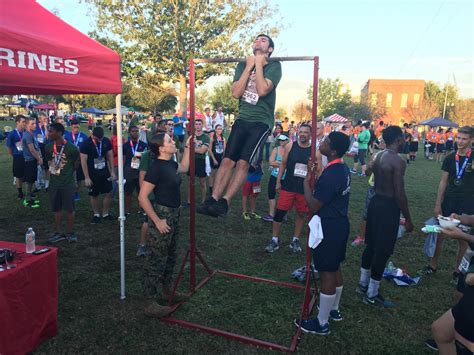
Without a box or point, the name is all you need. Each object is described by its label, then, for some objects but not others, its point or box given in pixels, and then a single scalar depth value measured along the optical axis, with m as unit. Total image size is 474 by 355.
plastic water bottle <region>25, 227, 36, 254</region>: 3.24
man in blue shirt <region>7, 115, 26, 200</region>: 8.45
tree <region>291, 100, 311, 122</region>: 62.62
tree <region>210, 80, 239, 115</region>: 43.96
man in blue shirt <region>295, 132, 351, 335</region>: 3.61
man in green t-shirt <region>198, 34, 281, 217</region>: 3.63
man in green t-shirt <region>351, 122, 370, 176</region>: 13.91
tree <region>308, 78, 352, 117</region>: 61.50
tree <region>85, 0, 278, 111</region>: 22.28
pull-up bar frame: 3.57
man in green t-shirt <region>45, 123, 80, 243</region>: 5.82
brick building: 62.59
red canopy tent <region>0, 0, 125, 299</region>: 3.06
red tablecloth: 2.87
